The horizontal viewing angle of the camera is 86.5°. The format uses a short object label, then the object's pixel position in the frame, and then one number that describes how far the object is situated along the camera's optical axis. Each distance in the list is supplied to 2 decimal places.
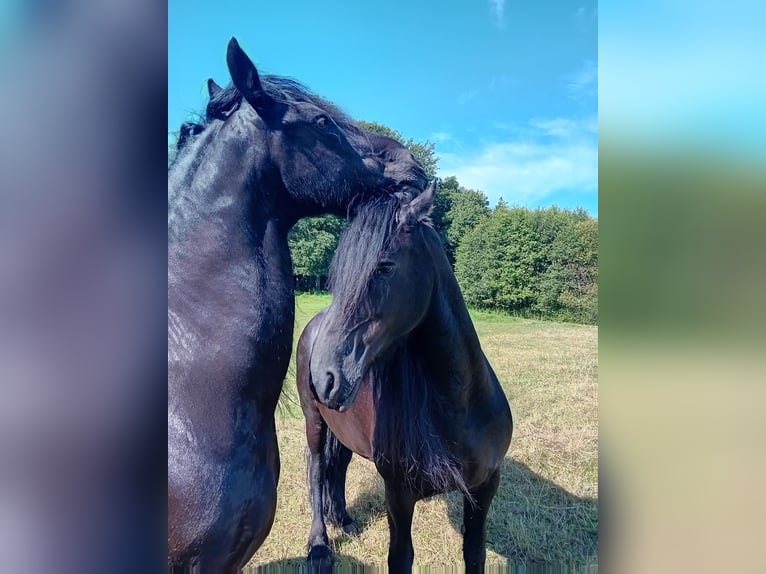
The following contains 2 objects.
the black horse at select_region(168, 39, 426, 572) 0.91
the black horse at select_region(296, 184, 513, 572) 1.24
